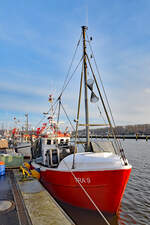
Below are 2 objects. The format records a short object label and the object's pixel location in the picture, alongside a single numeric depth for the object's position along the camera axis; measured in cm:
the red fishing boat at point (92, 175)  733
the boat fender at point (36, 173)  1089
